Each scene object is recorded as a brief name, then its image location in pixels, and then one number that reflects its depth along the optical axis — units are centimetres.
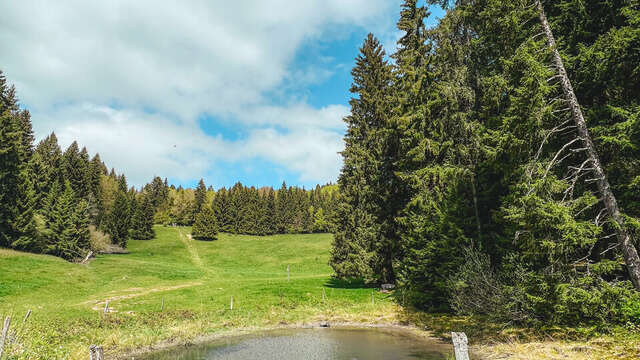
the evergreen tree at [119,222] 6468
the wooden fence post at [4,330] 745
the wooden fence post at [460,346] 818
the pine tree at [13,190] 4375
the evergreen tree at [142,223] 7544
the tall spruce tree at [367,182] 2744
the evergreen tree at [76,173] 6431
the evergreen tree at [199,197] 10519
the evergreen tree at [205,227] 8119
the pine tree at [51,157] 5559
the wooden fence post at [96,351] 949
